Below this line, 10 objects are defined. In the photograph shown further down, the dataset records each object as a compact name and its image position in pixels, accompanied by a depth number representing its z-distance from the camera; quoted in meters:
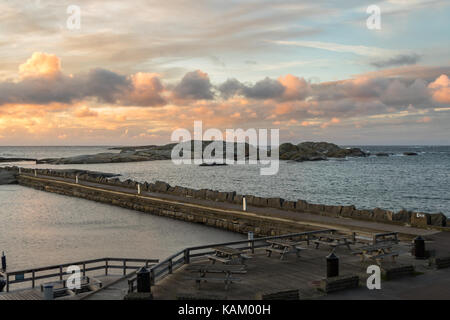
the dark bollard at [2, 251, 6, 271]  20.07
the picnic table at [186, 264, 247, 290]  11.27
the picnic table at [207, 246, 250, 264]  13.54
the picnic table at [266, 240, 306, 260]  14.64
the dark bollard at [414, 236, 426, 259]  14.47
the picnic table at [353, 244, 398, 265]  13.56
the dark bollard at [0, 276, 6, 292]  15.28
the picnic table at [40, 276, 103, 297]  14.83
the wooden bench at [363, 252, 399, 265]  13.44
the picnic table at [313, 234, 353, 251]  16.01
